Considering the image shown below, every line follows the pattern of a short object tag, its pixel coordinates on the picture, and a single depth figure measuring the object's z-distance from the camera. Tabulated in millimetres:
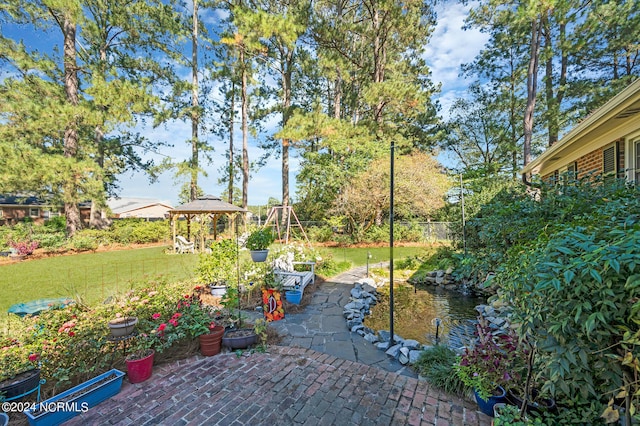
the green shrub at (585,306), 1168
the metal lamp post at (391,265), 3414
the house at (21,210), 20922
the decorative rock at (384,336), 3662
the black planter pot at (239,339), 3357
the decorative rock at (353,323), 4177
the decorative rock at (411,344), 3424
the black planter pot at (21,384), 2109
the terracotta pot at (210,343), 3227
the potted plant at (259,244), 5078
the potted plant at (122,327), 2760
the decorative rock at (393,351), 3290
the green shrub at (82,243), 10891
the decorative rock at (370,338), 3697
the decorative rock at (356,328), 4029
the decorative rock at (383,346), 3463
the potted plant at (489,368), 2139
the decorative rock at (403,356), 3101
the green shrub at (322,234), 14055
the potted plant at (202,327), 3229
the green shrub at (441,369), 2528
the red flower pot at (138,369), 2645
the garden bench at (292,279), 5346
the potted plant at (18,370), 2137
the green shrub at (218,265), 5156
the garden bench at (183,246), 11031
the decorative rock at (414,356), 3065
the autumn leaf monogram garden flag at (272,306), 4340
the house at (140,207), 28928
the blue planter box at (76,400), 2061
